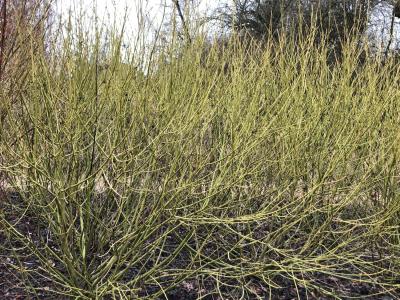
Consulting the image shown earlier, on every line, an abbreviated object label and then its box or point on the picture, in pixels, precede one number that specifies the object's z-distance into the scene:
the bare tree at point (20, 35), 3.06
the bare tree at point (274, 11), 12.55
